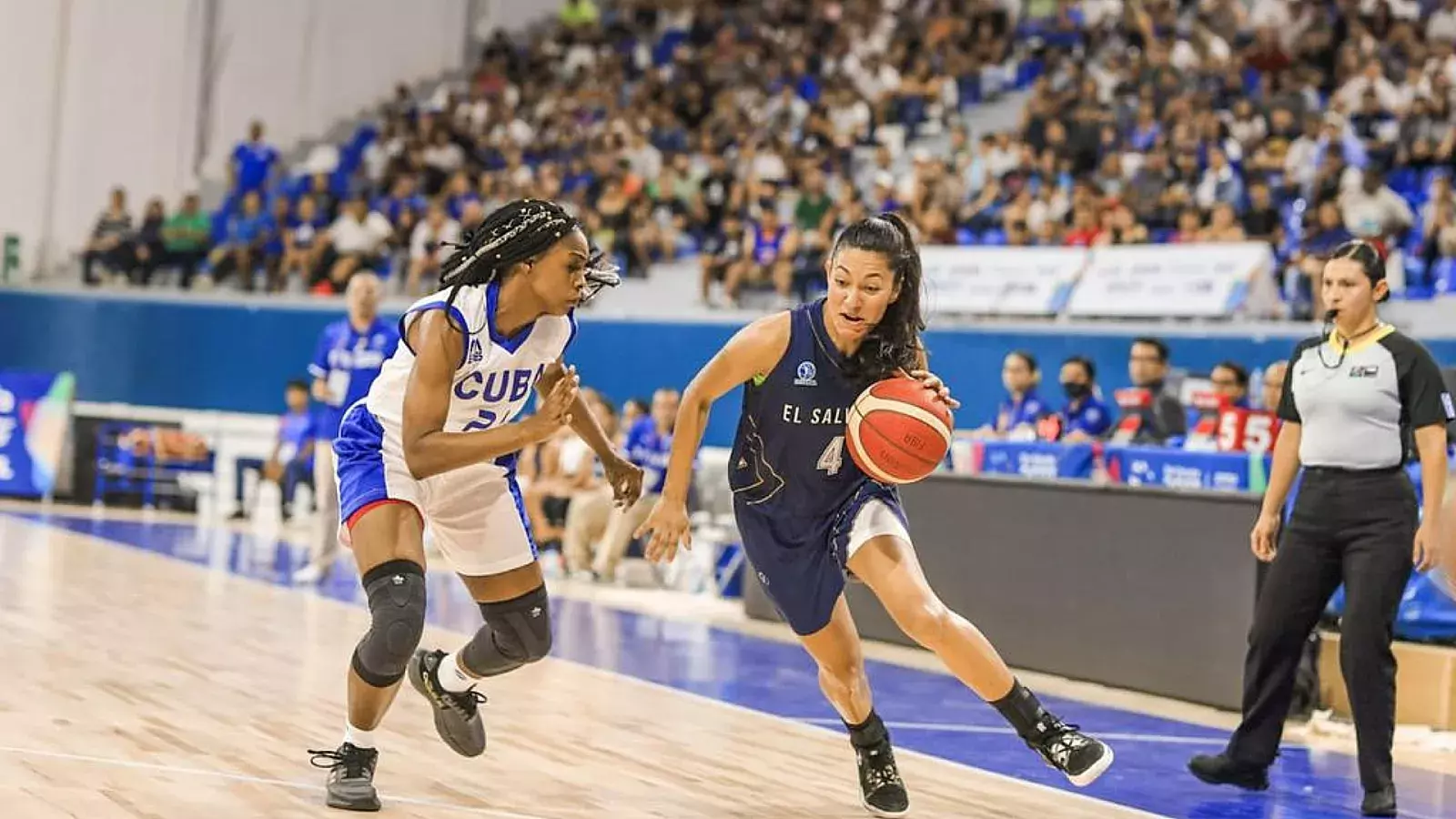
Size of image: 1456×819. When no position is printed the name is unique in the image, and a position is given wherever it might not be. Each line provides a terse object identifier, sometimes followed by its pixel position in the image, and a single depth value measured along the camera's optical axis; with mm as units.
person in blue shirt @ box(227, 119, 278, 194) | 25141
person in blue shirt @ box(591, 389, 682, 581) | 14172
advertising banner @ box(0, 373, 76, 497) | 19703
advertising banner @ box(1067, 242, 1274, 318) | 14125
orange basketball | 5336
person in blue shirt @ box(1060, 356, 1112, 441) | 11156
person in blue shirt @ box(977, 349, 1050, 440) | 11594
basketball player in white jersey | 5168
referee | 6340
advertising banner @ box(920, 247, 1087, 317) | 15445
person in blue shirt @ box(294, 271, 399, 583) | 11516
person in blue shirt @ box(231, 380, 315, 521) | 18406
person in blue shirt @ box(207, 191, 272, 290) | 22438
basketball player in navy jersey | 5367
